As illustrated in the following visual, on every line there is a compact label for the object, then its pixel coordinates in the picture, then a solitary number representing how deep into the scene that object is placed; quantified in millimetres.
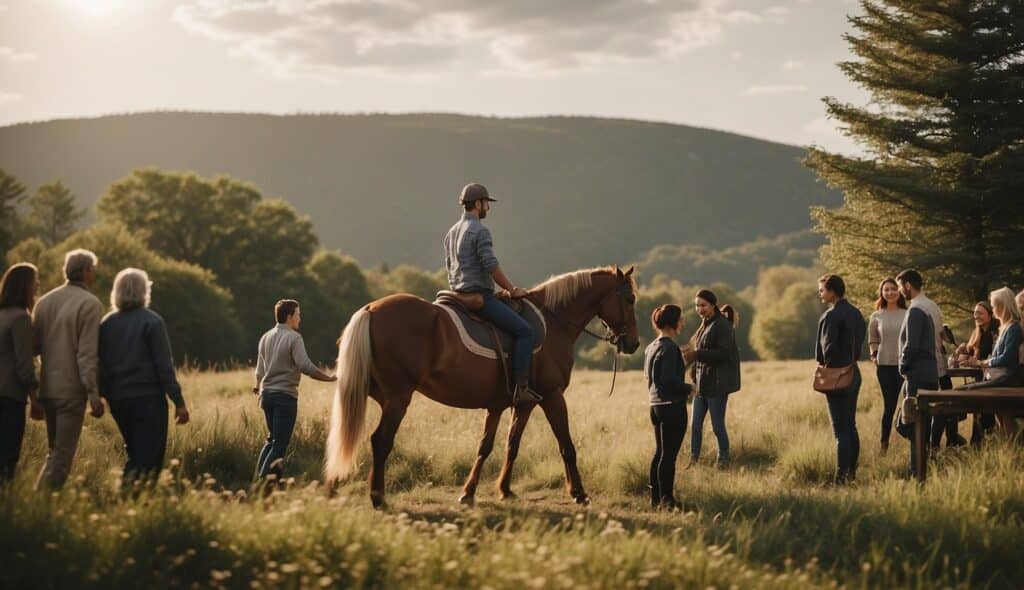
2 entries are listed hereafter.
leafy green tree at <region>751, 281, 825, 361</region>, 80062
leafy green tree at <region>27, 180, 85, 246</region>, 68438
